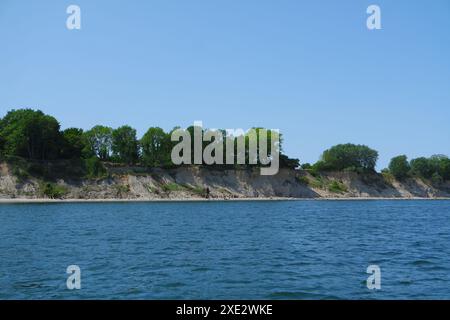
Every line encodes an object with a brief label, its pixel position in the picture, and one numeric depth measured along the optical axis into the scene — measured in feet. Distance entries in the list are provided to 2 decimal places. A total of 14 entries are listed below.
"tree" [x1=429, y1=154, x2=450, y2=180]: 585.22
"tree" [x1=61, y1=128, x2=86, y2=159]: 385.70
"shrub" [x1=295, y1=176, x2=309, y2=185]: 451.53
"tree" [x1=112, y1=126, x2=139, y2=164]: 406.00
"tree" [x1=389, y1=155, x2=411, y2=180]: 529.86
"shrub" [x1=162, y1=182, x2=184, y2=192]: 375.86
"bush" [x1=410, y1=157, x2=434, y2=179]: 576.20
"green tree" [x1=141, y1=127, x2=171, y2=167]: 400.06
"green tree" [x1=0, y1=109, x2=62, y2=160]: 357.82
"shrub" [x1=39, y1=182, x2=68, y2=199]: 325.42
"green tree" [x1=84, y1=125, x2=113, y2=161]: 406.39
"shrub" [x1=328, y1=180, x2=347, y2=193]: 458.83
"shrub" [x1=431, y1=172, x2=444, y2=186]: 555.94
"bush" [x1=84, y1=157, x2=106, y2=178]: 360.48
